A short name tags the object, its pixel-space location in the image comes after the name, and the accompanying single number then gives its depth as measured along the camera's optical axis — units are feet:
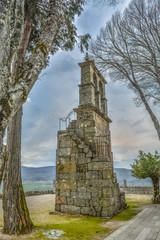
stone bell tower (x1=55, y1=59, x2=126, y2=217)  23.50
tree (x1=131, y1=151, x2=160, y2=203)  34.53
